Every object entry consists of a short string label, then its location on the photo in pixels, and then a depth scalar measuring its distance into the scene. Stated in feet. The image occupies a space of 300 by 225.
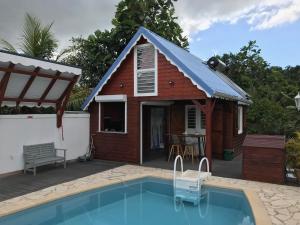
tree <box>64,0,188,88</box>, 63.57
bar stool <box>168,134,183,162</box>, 40.29
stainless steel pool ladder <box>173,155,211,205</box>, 25.05
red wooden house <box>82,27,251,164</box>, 34.24
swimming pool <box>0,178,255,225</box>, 21.18
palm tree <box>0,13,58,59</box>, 43.91
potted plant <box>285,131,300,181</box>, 28.60
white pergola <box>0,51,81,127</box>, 29.05
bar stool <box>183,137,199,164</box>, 41.29
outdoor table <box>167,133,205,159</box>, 40.27
